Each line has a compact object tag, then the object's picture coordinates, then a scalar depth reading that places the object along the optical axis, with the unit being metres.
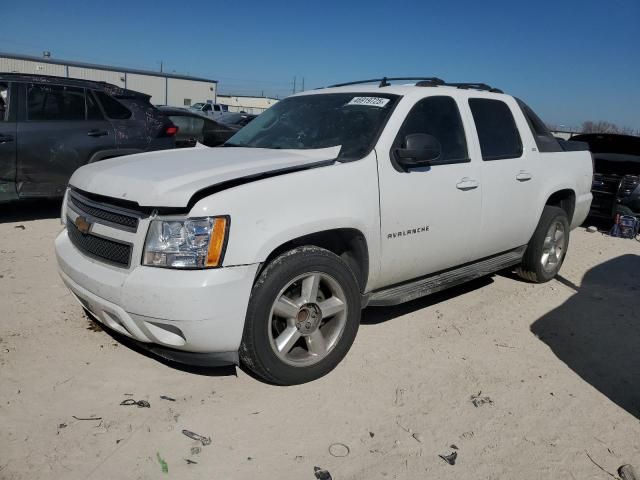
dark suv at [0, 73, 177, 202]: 6.36
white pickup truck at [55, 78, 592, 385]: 2.79
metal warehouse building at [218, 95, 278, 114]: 72.75
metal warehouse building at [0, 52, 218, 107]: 40.00
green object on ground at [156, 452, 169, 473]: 2.47
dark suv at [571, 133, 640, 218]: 8.66
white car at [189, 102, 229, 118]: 36.54
